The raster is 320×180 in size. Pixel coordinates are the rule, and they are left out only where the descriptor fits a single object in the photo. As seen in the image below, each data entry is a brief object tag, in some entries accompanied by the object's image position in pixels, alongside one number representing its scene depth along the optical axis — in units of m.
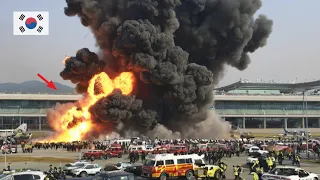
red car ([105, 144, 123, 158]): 53.62
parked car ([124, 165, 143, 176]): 35.47
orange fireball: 72.97
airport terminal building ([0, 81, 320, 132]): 127.88
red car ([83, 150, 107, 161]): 50.90
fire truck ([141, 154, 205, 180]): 32.25
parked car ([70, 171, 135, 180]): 22.22
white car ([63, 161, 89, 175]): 37.03
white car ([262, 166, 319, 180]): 27.09
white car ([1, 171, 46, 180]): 26.07
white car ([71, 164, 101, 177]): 36.59
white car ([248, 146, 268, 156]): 52.20
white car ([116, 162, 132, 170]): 36.39
